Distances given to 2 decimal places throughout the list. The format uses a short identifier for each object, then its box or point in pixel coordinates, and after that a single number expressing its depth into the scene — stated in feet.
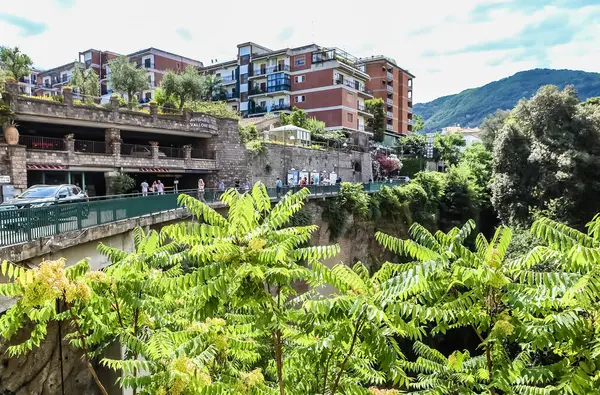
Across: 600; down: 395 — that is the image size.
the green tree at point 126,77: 141.90
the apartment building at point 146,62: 219.00
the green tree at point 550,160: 95.50
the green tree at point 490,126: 184.99
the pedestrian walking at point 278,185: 85.20
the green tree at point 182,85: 131.44
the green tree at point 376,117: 199.82
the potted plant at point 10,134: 70.90
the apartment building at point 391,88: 219.41
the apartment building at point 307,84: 175.94
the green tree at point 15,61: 137.49
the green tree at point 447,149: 204.23
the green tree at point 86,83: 157.28
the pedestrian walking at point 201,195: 65.33
